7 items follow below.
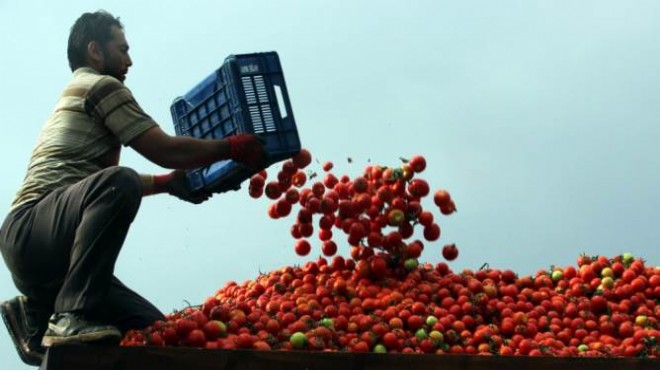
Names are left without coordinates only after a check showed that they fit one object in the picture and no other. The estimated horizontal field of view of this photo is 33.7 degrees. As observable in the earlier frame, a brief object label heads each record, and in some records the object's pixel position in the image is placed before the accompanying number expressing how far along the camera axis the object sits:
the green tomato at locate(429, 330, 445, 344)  7.20
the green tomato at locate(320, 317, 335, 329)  7.02
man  5.79
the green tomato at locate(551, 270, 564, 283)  8.64
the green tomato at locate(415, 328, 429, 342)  7.20
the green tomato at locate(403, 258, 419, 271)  8.16
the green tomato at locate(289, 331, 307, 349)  6.53
